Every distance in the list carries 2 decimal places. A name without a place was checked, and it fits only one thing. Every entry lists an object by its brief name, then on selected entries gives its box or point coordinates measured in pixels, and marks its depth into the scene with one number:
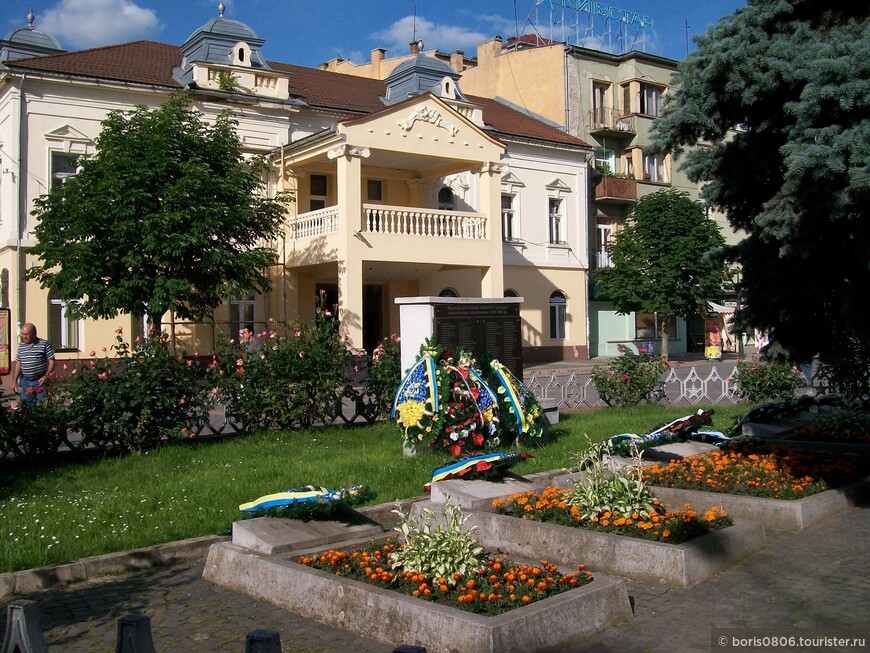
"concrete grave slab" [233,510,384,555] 6.60
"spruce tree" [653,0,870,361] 6.41
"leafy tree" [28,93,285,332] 19.83
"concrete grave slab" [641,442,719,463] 10.29
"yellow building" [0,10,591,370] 24.09
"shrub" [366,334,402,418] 13.91
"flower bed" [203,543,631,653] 4.84
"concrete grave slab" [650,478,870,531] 7.64
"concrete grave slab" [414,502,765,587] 6.20
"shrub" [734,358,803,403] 17.61
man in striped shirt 13.42
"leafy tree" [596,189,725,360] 35.38
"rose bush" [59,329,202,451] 10.99
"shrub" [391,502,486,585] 5.60
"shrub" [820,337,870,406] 14.18
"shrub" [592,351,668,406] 17.06
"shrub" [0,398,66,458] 10.34
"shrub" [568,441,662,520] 6.84
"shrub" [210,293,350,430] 12.77
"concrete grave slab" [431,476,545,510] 7.79
